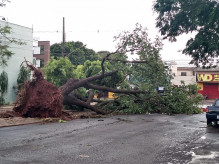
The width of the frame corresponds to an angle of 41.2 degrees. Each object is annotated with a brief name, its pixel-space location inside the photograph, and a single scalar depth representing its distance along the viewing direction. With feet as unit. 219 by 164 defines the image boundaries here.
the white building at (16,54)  106.01
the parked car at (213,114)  45.52
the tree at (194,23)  46.70
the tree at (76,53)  189.47
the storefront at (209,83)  166.71
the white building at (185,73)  184.18
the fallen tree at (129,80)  67.00
